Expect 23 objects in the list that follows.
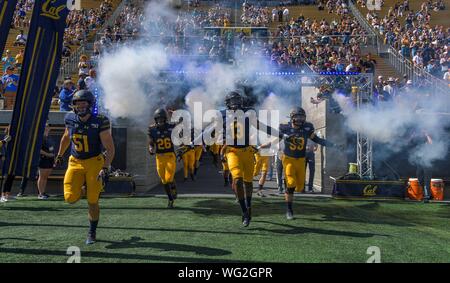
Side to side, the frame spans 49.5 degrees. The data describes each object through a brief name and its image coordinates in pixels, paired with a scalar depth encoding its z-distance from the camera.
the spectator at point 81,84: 11.87
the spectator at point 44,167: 11.84
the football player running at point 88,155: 6.77
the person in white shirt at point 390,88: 17.01
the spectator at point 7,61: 19.45
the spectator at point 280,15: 26.84
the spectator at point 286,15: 27.00
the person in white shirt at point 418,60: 21.32
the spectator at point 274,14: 26.59
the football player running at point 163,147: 10.30
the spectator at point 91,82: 13.72
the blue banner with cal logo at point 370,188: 12.59
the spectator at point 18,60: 19.69
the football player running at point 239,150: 8.10
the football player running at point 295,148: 8.91
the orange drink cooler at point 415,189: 12.56
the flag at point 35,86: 7.88
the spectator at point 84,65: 16.74
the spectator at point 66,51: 20.03
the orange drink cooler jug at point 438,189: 12.66
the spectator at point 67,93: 13.38
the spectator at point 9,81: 16.09
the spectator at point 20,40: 22.81
